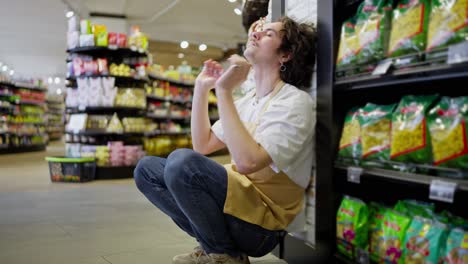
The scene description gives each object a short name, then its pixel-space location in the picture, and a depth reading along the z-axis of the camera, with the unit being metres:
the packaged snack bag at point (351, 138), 1.69
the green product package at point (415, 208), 1.50
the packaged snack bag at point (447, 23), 1.22
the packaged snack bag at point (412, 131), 1.38
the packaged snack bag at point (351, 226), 1.66
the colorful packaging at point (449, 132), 1.27
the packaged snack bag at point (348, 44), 1.67
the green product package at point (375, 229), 1.60
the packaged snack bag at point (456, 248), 1.26
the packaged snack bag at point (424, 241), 1.34
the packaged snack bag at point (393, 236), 1.48
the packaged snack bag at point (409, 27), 1.37
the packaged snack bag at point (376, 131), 1.56
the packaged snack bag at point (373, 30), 1.54
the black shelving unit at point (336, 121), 1.69
